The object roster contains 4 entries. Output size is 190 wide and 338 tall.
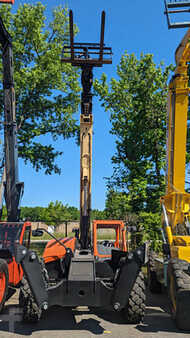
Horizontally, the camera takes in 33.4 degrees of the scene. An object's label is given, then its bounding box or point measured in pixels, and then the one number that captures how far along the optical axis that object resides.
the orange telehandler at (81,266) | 5.46
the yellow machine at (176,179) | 7.50
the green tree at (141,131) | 17.48
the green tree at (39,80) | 21.19
